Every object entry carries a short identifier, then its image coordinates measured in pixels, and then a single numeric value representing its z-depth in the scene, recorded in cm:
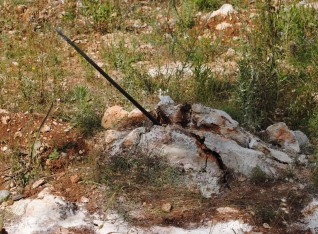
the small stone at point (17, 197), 349
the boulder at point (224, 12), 581
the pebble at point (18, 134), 407
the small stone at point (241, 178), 357
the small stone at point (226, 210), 330
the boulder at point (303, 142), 387
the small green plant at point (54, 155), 384
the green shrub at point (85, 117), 420
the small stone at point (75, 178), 361
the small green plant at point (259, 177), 355
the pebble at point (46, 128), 415
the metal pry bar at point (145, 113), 351
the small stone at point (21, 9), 609
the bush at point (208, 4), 611
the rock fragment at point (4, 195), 351
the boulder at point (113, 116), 414
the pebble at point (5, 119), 416
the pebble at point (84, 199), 345
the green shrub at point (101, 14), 581
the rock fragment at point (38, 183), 360
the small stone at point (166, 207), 332
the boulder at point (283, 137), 384
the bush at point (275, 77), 404
